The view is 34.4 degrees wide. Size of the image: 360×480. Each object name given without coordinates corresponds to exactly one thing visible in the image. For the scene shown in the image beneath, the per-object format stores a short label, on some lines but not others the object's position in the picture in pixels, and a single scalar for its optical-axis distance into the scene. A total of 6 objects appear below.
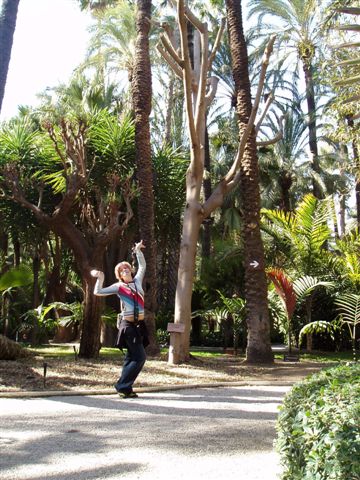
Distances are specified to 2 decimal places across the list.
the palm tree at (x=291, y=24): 26.00
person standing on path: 7.07
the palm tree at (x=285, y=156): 32.03
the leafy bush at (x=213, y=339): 21.97
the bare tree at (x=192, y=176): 11.51
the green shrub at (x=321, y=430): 2.65
